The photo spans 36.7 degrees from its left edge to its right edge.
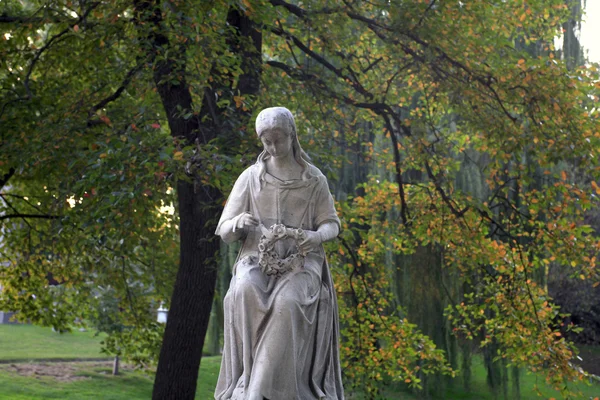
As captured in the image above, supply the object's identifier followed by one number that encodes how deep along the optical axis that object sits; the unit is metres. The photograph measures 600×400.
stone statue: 5.30
